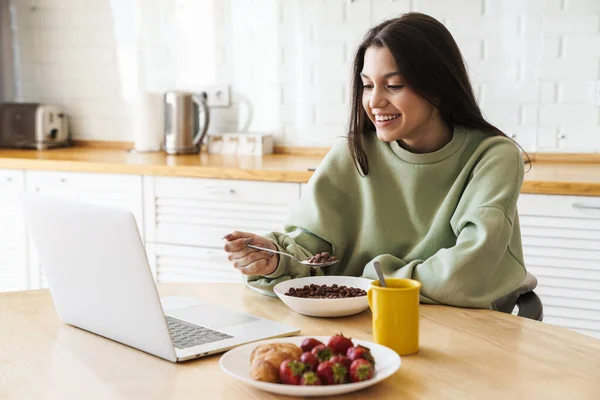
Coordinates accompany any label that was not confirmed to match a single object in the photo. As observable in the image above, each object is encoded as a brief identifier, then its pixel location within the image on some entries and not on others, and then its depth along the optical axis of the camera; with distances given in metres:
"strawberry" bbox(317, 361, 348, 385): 1.03
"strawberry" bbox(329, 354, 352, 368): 1.04
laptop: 1.17
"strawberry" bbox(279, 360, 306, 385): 1.03
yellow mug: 1.22
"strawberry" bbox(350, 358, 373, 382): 1.03
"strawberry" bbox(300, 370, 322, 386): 1.02
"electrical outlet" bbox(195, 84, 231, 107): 3.68
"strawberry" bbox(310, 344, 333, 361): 1.06
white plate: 1.02
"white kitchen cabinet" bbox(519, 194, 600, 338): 2.57
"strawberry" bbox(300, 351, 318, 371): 1.05
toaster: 3.85
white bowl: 1.40
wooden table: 1.07
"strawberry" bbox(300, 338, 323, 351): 1.12
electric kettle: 3.52
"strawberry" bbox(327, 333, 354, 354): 1.09
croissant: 1.05
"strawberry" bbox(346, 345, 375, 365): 1.06
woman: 1.57
